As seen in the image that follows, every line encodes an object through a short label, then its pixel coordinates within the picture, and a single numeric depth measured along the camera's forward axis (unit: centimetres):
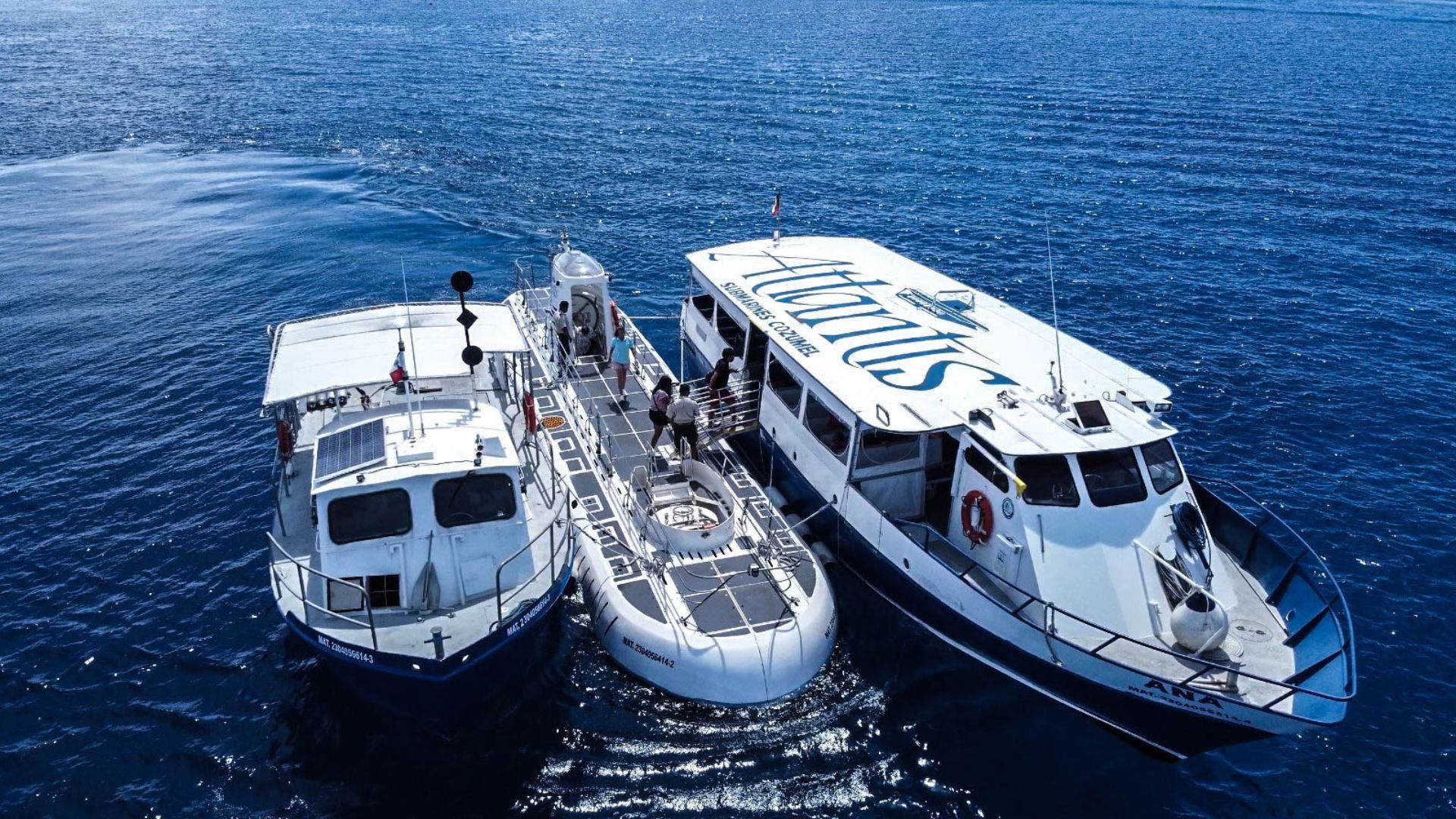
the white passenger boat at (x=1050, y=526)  1753
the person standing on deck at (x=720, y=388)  2617
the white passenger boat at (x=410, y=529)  1797
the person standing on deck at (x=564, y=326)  3083
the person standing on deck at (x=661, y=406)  2491
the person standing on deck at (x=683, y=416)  2405
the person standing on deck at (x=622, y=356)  2914
